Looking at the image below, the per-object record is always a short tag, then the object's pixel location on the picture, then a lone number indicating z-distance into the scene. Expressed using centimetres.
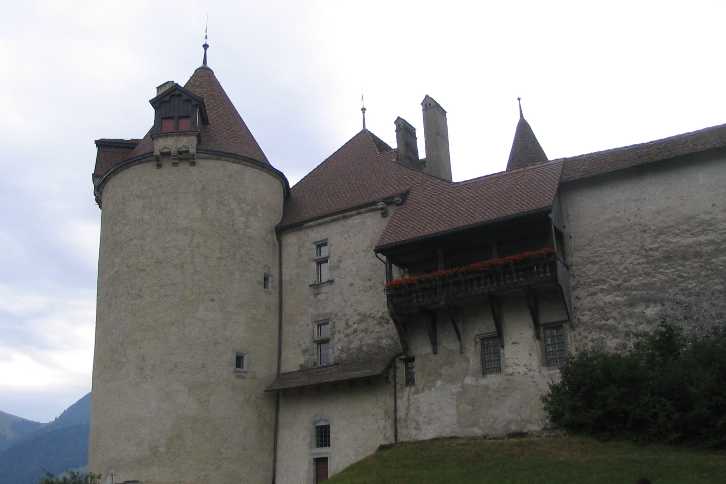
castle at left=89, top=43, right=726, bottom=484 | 2562
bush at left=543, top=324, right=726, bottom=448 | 2150
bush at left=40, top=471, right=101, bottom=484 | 2620
